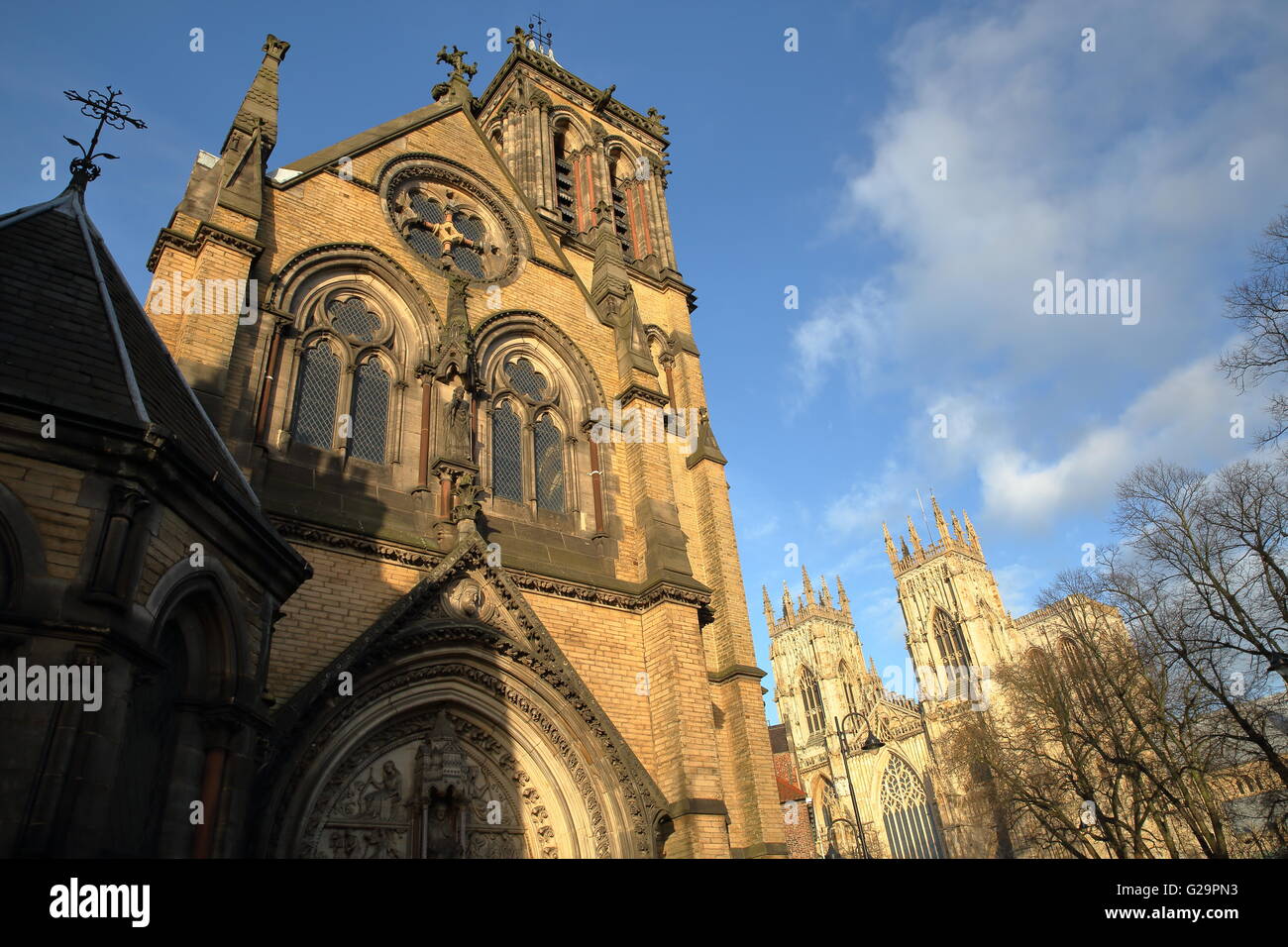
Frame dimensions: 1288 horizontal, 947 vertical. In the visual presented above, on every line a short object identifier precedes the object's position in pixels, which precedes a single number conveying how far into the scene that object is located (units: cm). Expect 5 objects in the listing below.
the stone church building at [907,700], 6169
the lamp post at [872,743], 2223
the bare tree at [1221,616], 1614
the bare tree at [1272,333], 1294
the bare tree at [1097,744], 2022
